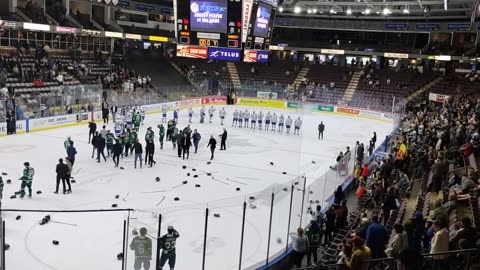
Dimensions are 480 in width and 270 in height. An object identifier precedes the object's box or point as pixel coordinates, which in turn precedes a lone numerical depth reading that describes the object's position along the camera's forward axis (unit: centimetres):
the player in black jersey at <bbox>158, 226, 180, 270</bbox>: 752
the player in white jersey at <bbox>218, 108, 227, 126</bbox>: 2809
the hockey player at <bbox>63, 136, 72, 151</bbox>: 1523
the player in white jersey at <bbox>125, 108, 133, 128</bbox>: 2275
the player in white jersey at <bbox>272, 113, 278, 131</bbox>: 2723
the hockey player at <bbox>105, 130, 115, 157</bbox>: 1761
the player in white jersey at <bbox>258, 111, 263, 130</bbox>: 2741
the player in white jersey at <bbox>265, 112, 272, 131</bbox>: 2728
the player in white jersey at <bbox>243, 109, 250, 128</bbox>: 2788
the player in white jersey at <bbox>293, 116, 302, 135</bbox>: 2659
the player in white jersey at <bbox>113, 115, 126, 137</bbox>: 1990
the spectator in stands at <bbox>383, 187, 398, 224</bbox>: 1074
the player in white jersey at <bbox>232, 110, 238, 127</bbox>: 2797
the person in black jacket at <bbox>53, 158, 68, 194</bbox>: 1330
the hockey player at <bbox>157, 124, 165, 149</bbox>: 2055
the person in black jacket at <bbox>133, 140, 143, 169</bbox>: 1697
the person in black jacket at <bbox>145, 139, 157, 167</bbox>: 1738
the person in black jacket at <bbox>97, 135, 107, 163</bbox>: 1738
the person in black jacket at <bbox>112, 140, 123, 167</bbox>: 1683
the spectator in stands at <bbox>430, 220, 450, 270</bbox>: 668
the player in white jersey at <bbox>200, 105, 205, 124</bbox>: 2836
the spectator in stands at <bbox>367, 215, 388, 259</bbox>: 769
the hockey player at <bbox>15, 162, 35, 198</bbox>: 1284
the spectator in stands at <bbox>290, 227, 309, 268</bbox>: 929
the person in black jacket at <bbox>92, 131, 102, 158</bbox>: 1745
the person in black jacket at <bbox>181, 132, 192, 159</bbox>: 1895
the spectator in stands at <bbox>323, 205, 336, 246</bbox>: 1067
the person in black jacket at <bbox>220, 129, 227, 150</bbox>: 2094
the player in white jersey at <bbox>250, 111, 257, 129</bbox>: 2733
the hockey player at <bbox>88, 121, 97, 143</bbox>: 2014
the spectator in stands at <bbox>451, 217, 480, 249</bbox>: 662
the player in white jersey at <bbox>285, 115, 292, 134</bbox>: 2638
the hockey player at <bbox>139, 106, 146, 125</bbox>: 2523
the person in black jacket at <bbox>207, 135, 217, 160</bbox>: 1908
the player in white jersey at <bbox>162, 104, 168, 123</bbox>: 2702
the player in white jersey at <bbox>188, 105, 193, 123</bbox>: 2812
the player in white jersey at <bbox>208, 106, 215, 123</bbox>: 2847
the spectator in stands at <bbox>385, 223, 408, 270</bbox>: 701
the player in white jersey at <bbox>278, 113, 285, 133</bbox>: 2705
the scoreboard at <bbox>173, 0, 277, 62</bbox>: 2014
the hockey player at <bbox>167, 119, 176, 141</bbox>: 2161
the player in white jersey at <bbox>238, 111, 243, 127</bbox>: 2811
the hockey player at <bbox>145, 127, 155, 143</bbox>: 1739
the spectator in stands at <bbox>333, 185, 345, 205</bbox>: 1251
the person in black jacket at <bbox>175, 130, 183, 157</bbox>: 1901
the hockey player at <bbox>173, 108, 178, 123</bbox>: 2694
